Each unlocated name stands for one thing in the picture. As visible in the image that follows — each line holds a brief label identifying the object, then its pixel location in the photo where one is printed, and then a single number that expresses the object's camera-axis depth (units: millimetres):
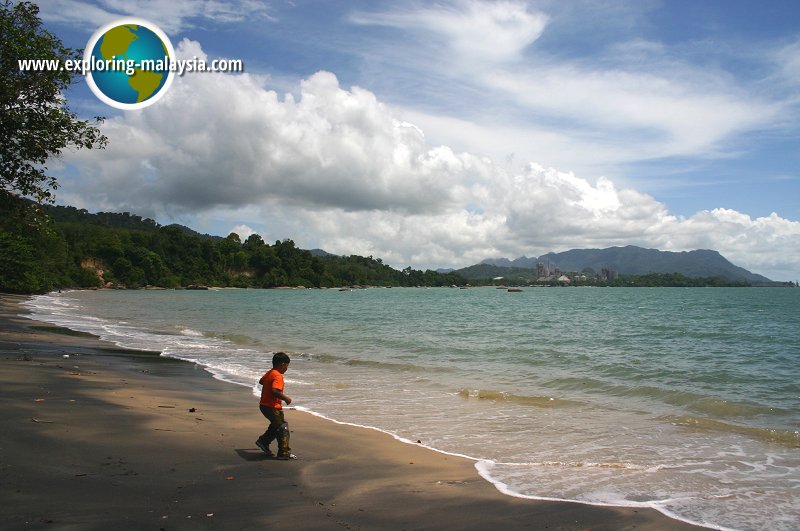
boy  7922
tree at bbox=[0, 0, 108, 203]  16250
